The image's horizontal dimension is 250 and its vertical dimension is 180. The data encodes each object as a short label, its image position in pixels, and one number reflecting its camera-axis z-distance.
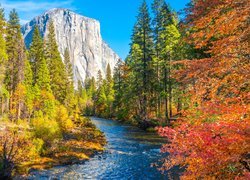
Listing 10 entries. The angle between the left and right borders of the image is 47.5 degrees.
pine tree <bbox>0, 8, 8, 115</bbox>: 37.56
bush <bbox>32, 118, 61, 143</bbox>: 22.45
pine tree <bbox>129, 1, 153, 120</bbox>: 45.19
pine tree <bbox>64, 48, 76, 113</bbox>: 59.22
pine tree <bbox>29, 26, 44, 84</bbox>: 52.97
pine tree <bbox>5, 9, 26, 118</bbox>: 46.59
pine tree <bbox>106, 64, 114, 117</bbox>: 75.00
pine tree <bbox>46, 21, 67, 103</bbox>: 54.94
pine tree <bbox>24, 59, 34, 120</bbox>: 43.66
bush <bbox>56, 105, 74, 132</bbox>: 33.62
